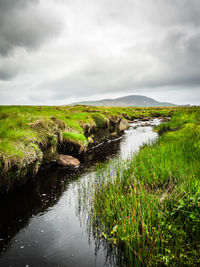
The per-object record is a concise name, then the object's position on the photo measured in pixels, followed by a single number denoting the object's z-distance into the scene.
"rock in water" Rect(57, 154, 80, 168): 13.77
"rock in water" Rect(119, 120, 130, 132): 35.79
